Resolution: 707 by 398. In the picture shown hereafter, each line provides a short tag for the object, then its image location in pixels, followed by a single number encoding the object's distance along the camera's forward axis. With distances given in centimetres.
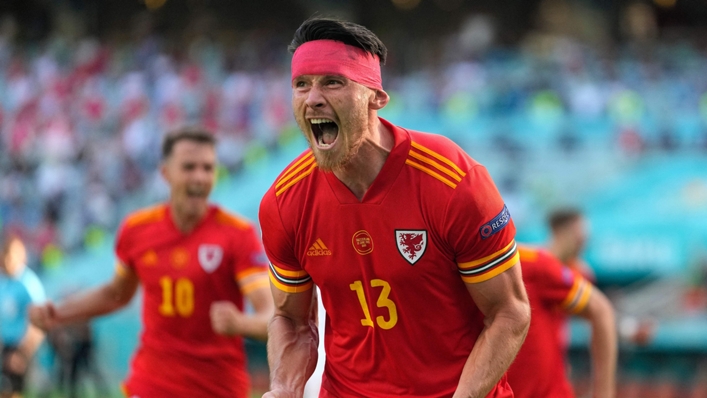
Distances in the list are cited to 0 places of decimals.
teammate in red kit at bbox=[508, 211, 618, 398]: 1022
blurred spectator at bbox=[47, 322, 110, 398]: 3008
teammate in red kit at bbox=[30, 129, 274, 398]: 1195
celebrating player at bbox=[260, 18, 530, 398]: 705
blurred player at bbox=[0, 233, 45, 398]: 2184
